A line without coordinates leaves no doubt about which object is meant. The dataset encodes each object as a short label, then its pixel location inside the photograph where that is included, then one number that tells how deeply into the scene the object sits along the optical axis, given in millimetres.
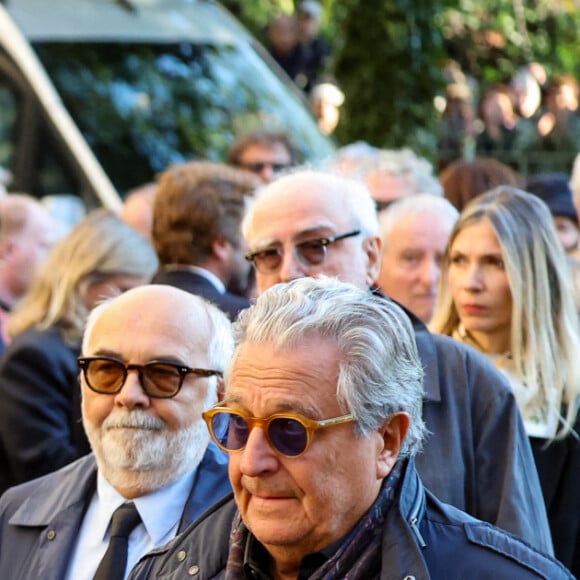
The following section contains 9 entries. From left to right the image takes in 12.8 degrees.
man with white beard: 7023
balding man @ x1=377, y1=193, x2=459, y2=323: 9995
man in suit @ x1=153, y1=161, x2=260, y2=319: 10248
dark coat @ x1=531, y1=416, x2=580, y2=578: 8116
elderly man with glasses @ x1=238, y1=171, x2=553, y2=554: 6857
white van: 18125
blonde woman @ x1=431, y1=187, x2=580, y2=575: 8136
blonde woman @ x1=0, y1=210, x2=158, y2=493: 10162
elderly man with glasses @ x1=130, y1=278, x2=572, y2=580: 5121
